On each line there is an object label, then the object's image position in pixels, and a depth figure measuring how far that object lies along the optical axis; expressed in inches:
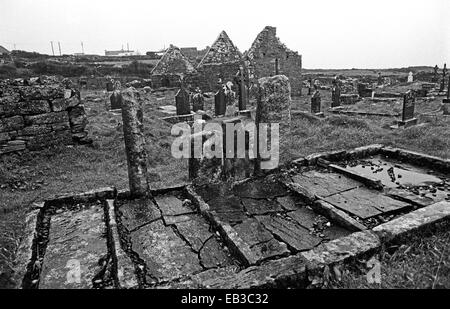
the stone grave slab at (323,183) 216.7
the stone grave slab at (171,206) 194.1
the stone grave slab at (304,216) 177.6
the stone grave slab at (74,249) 135.5
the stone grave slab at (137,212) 182.5
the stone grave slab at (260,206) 193.3
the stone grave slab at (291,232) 156.9
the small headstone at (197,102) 554.4
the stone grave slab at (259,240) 147.7
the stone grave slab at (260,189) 215.3
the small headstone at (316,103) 569.9
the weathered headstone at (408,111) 445.8
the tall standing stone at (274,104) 230.1
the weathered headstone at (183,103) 507.5
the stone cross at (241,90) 502.6
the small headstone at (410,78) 1101.5
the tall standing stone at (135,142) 200.2
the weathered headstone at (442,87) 773.9
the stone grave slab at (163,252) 139.9
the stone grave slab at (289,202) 198.2
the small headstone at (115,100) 581.3
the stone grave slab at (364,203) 184.2
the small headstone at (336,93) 621.9
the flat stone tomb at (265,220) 153.0
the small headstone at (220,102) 505.0
